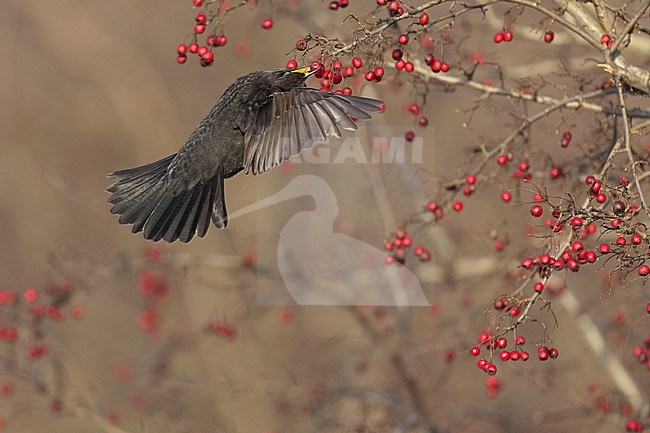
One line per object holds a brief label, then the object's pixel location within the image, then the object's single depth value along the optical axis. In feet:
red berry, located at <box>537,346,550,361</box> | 17.95
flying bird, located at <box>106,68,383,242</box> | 24.50
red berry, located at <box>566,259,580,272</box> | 17.40
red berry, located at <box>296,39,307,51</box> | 19.31
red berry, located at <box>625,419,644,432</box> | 26.32
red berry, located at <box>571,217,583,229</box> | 16.74
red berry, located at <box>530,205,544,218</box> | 19.47
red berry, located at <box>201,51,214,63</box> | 23.34
